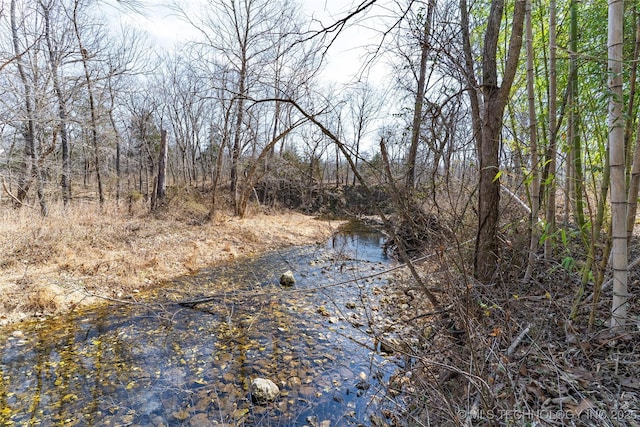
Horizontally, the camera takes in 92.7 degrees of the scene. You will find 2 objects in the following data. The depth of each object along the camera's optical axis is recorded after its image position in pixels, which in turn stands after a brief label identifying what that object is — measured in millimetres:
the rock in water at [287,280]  6234
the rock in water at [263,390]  3006
